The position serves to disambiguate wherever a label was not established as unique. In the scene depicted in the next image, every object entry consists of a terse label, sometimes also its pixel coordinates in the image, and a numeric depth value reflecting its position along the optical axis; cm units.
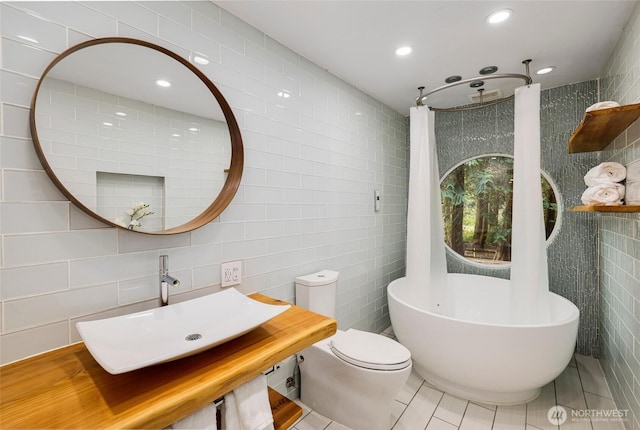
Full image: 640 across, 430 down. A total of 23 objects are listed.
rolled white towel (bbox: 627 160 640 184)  160
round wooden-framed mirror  113
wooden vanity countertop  79
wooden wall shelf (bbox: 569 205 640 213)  145
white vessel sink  96
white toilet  170
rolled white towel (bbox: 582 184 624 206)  170
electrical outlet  166
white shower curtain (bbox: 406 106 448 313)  254
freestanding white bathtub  184
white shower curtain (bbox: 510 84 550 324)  206
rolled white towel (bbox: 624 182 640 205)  158
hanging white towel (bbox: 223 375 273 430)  108
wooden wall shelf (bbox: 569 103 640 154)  154
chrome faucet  135
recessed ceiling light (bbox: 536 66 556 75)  239
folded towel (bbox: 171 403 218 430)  93
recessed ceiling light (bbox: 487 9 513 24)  170
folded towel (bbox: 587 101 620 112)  157
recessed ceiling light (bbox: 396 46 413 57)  210
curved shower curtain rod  207
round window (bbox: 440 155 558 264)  313
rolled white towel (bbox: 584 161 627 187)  173
